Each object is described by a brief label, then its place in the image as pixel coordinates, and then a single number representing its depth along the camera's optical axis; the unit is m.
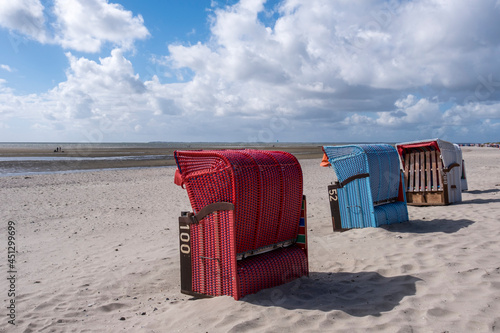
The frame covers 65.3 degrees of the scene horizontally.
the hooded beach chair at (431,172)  11.28
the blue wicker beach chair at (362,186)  8.27
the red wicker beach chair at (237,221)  4.64
